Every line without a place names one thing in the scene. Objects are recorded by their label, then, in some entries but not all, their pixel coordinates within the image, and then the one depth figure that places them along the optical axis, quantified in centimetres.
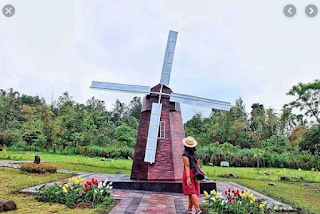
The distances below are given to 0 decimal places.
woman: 425
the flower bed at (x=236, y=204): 424
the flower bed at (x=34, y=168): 802
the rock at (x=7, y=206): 416
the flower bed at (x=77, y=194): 462
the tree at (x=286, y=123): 2146
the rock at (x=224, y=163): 1440
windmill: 665
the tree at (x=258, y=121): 2141
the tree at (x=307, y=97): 1272
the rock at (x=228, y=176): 1064
